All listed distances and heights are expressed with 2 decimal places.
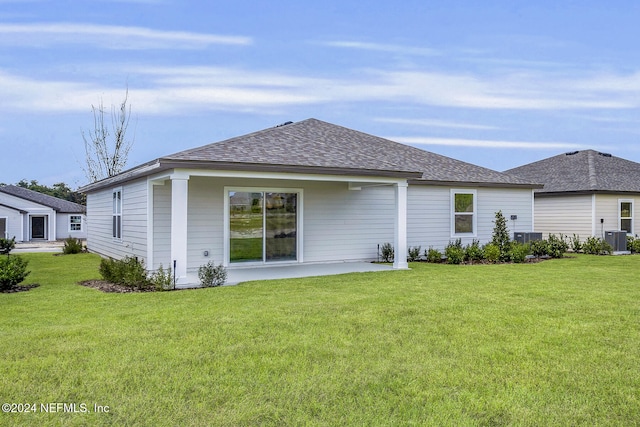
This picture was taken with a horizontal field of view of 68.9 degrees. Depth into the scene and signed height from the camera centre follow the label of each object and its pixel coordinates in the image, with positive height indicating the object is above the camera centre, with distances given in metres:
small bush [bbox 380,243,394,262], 14.72 -1.04
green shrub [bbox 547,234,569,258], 16.48 -0.97
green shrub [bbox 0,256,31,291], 9.27 -1.04
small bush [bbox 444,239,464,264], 14.41 -1.05
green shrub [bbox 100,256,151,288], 9.54 -1.11
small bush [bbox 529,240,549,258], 16.52 -0.96
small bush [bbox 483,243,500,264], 14.88 -1.05
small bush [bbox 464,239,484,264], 14.87 -1.05
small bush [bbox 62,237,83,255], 20.14 -1.18
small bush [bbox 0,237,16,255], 19.43 -1.02
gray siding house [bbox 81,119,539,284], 10.91 +0.57
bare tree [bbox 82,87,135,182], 32.72 +5.53
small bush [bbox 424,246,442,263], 14.91 -1.12
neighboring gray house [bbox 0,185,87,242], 31.16 +0.27
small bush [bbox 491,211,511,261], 15.27 -0.55
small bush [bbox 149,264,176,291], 9.42 -1.24
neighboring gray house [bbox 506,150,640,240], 19.27 +0.93
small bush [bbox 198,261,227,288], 9.80 -1.18
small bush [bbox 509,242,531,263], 14.86 -1.02
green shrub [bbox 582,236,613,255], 18.02 -1.00
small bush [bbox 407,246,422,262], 15.15 -1.11
